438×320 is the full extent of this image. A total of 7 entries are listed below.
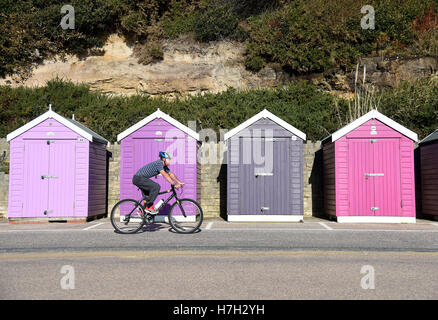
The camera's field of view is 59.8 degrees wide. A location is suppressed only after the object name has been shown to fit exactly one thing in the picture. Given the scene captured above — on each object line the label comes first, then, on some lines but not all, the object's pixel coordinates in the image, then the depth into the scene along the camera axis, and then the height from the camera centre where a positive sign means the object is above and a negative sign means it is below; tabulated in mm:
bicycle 8023 -643
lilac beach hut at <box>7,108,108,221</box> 10664 +402
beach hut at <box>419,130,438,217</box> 11141 +400
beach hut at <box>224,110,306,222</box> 10680 +430
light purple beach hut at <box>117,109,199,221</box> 10992 +1024
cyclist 7938 +95
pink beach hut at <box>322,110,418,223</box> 10383 +433
